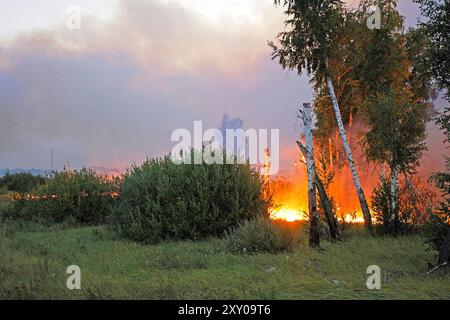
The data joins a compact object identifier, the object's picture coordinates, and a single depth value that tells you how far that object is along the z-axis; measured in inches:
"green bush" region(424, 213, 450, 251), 575.8
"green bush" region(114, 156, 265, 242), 887.1
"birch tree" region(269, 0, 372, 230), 928.3
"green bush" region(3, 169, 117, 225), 1194.6
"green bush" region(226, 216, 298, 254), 674.2
